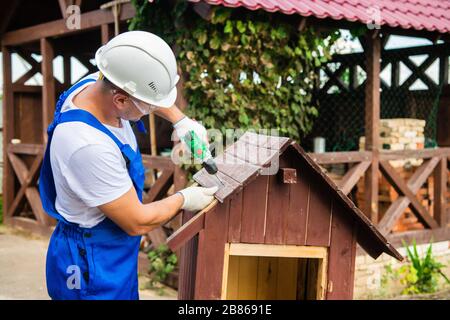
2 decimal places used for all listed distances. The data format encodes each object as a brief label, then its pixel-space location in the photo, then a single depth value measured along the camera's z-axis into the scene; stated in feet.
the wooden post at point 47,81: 25.30
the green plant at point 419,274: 21.68
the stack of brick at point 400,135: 21.71
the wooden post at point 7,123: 28.22
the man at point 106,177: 7.09
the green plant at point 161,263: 19.31
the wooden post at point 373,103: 20.34
